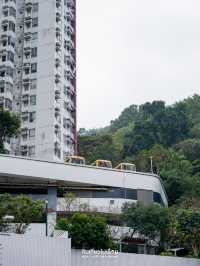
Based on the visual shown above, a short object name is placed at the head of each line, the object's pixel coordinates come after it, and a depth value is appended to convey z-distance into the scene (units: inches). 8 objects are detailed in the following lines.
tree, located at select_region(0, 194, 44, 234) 1633.9
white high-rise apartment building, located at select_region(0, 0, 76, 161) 2967.5
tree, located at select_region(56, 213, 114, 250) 1553.9
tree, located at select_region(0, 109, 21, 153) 2527.1
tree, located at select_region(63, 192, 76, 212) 2082.1
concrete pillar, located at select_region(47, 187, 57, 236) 2041.0
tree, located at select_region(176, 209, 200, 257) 1844.2
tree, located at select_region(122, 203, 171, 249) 1867.6
